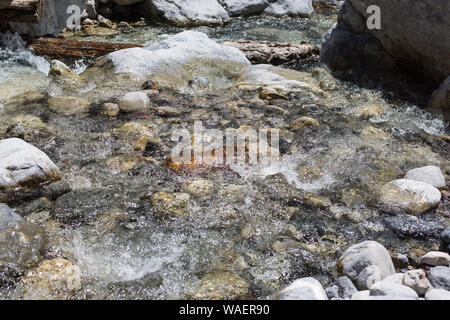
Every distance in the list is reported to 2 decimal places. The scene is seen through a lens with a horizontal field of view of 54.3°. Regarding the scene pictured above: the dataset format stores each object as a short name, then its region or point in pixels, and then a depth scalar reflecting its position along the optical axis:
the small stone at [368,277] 2.66
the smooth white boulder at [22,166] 3.51
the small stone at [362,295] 2.49
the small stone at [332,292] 2.62
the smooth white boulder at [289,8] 11.21
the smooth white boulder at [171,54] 6.34
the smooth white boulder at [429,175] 3.91
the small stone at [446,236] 3.23
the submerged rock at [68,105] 5.18
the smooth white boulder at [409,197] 3.60
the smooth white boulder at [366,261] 2.75
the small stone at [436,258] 2.92
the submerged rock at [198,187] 3.70
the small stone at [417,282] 2.55
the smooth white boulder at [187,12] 10.12
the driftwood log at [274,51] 7.42
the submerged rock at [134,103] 5.24
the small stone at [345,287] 2.63
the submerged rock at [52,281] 2.62
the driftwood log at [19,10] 6.46
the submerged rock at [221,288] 2.70
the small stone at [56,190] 3.55
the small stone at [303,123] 5.04
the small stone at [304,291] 2.52
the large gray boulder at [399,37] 5.48
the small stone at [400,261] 3.00
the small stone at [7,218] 2.97
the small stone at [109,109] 5.14
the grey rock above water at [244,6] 10.86
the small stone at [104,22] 9.69
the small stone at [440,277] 2.64
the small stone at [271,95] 5.74
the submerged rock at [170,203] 3.47
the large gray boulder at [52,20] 7.39
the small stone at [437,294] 2.44
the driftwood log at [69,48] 7.07
